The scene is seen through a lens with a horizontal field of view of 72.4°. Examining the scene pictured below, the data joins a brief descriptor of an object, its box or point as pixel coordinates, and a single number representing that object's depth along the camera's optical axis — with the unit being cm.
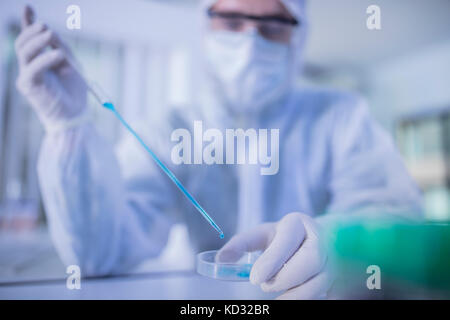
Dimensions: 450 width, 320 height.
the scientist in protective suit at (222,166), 66
